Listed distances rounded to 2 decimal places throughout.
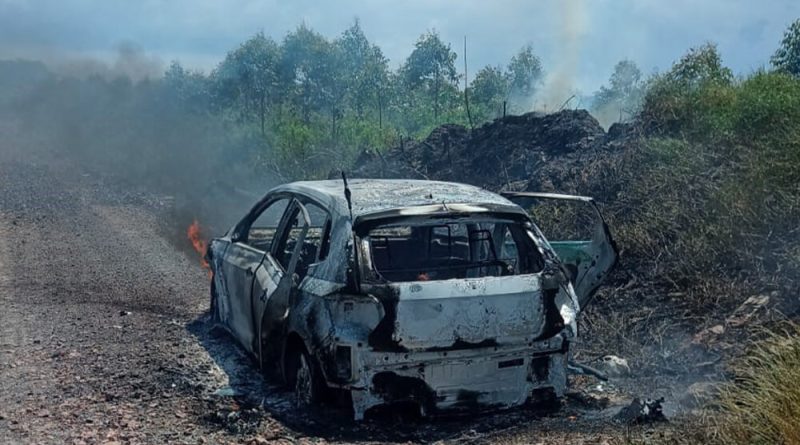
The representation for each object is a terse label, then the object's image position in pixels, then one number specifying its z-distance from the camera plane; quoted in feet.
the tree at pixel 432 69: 109.29
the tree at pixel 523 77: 129.59
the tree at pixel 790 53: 60.91
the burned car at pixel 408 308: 14.87
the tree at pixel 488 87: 118.73
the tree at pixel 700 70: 42.27
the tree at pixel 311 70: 97.86
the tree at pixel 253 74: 99.66
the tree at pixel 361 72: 103.60
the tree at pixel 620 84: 120.92
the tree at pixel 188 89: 106.93
